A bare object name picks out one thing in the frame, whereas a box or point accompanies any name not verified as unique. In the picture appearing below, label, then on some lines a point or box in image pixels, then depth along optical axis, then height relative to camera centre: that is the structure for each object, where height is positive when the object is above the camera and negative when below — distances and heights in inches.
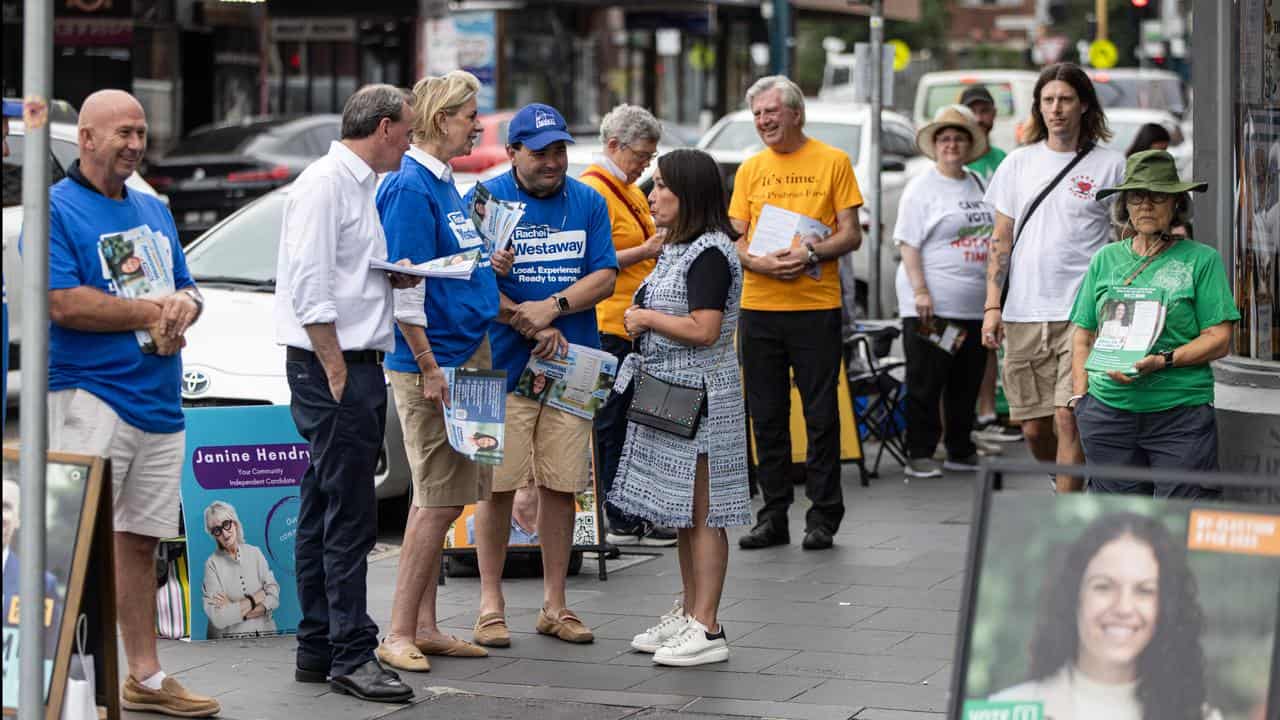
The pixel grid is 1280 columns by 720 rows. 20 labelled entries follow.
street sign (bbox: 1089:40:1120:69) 2997.5 +251.5
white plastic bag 377.6 -32.8
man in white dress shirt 458.7 +3.3
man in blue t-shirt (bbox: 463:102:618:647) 532.0 +7.2
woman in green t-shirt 496.7 +4.2
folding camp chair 853.7 -6.3
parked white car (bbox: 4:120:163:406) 862.4 +44.7
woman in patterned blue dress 513.2 -6.0
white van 2021.5 +150.8
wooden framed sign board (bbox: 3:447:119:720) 367.4 -21.0
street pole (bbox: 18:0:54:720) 335.3 +2.6
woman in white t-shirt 810.2 +18.4
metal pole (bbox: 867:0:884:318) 1082.6 +60.6
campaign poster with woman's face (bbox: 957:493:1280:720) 318.8 -22.0
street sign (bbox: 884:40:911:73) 2602.2 +219.4
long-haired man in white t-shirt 631.1 +22.0
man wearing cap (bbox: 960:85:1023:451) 894.8 +0.4
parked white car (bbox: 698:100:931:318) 1283.2 +86.2
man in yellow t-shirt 667.7 +10.5
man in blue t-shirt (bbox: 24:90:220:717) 428.9 +4.8
